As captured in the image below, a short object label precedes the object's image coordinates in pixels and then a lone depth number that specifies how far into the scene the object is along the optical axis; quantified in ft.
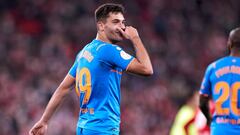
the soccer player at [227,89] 47.21
